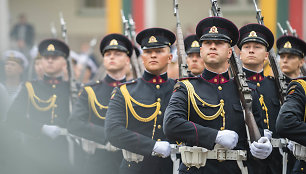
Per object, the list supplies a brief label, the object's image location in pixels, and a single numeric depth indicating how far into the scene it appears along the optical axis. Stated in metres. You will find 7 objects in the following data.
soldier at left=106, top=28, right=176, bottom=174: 11.27
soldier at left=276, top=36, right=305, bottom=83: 14.42
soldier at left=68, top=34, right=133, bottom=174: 14.45
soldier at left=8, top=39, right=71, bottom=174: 16.67
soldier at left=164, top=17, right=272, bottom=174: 9.80
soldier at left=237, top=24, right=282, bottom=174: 12.77
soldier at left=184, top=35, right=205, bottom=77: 14.78
